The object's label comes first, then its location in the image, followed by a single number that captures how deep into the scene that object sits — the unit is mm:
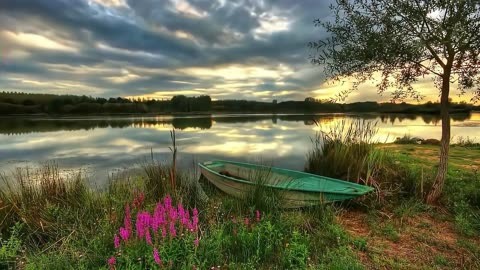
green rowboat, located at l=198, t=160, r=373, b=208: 6355
